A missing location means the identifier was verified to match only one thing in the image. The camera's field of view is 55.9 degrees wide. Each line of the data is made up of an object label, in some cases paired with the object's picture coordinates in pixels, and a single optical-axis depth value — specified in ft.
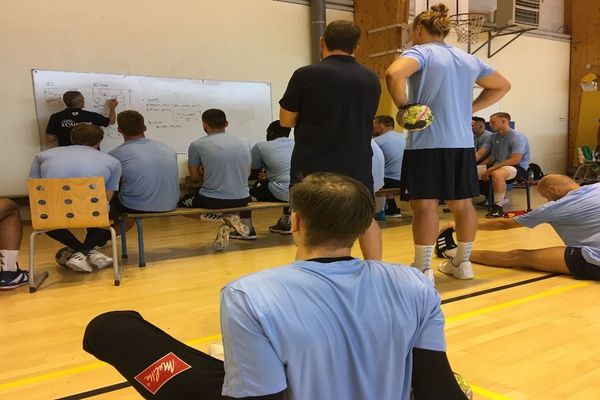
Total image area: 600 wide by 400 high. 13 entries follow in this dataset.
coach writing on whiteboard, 19.16
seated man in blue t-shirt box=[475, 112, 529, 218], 20.12
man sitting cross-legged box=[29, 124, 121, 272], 11.56
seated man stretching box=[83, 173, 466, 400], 3.06
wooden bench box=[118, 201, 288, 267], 12.94
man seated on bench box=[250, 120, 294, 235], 15.65
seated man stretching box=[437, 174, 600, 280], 10.29
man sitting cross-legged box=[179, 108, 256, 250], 14.48
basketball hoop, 25.18
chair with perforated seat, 10.71
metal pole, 24.75
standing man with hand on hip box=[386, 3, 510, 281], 9.74
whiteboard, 20.15
